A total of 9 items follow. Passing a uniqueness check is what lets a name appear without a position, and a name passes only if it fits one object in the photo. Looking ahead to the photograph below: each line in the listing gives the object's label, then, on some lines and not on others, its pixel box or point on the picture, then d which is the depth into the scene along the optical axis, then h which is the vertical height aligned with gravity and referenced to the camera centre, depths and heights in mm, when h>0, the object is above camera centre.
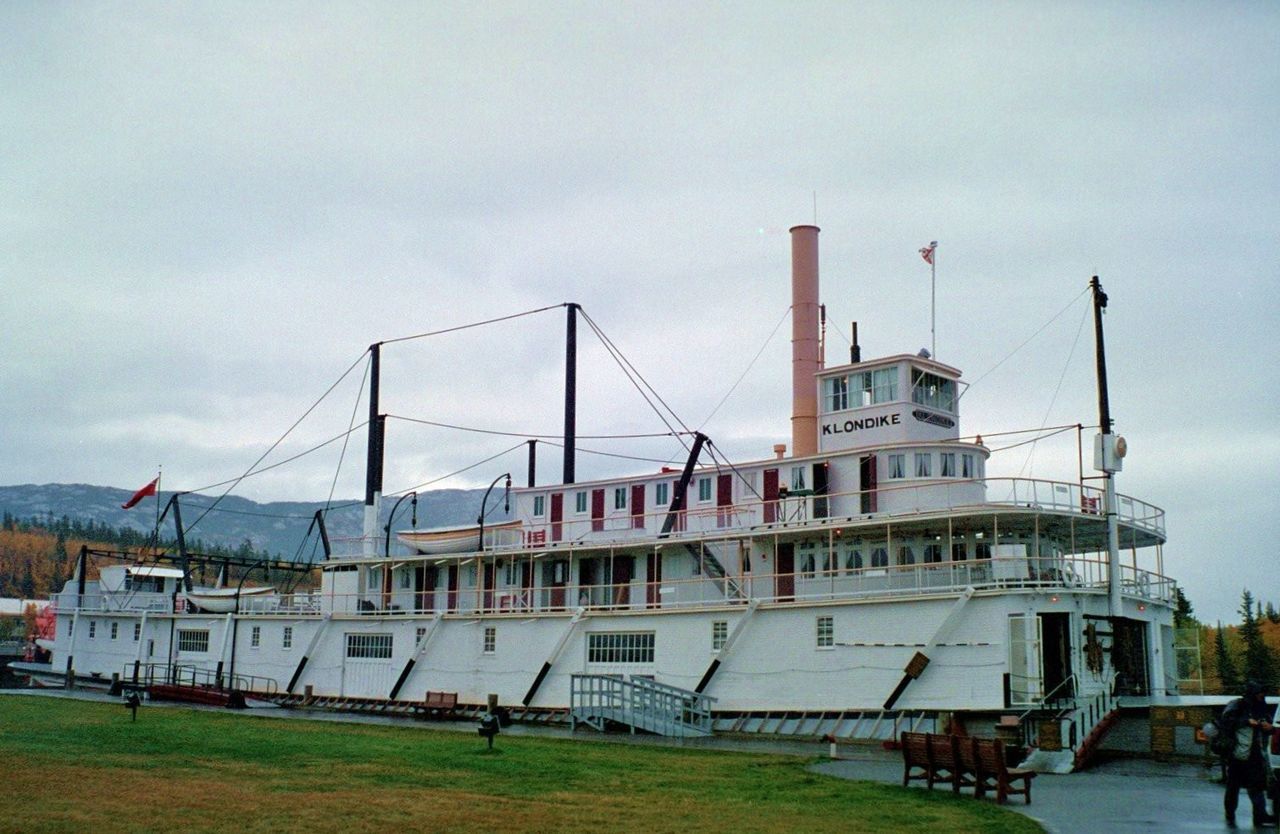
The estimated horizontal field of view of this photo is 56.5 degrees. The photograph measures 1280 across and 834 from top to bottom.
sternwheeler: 31484 +1363
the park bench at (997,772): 18547 -1912
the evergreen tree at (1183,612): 76562 +2531
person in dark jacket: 16109 -1325
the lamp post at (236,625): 52656 +449
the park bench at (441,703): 42188 -2265
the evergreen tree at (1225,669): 71312 -1115
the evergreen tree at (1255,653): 72312 -92
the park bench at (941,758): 19250 -1819
